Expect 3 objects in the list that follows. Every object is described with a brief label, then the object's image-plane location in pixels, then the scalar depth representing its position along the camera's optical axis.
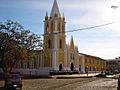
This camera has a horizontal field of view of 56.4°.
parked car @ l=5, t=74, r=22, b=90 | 10.43
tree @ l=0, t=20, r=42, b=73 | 17.68
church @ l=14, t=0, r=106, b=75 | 33.44
